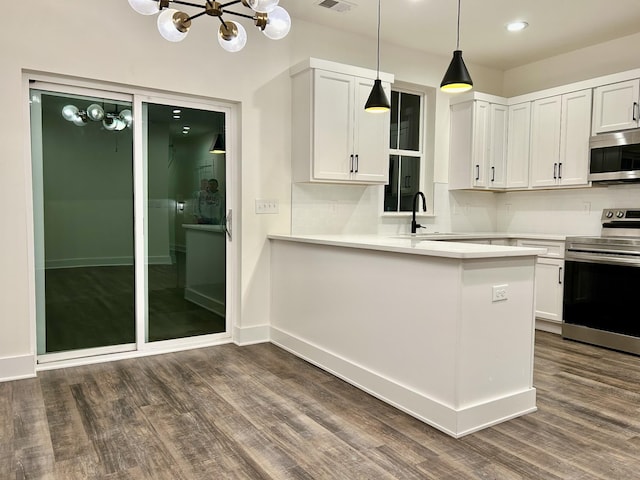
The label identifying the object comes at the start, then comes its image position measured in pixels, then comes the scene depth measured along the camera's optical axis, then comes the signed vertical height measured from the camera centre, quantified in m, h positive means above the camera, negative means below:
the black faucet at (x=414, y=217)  4.74 -0.03
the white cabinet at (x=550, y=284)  4.45 -0.65
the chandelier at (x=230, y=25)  2.48 +1.00
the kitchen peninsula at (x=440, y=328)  2.44 -0.64
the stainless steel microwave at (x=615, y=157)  4.16 +0.53
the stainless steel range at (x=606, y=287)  3.88 -0.61
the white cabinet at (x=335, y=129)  3.98 +0.73
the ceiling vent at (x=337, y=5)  3.85 +1.71
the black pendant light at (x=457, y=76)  2.87 +0.83
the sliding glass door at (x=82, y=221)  3.37 -0.07
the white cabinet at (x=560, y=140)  4.57 +0.76
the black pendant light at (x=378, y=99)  3.46 +0.83
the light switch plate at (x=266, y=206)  4.12 +0.06
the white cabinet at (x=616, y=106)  4.16 +0.98
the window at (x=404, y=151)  5.06 +0.68
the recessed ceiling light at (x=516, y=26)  4.29 +1.72
